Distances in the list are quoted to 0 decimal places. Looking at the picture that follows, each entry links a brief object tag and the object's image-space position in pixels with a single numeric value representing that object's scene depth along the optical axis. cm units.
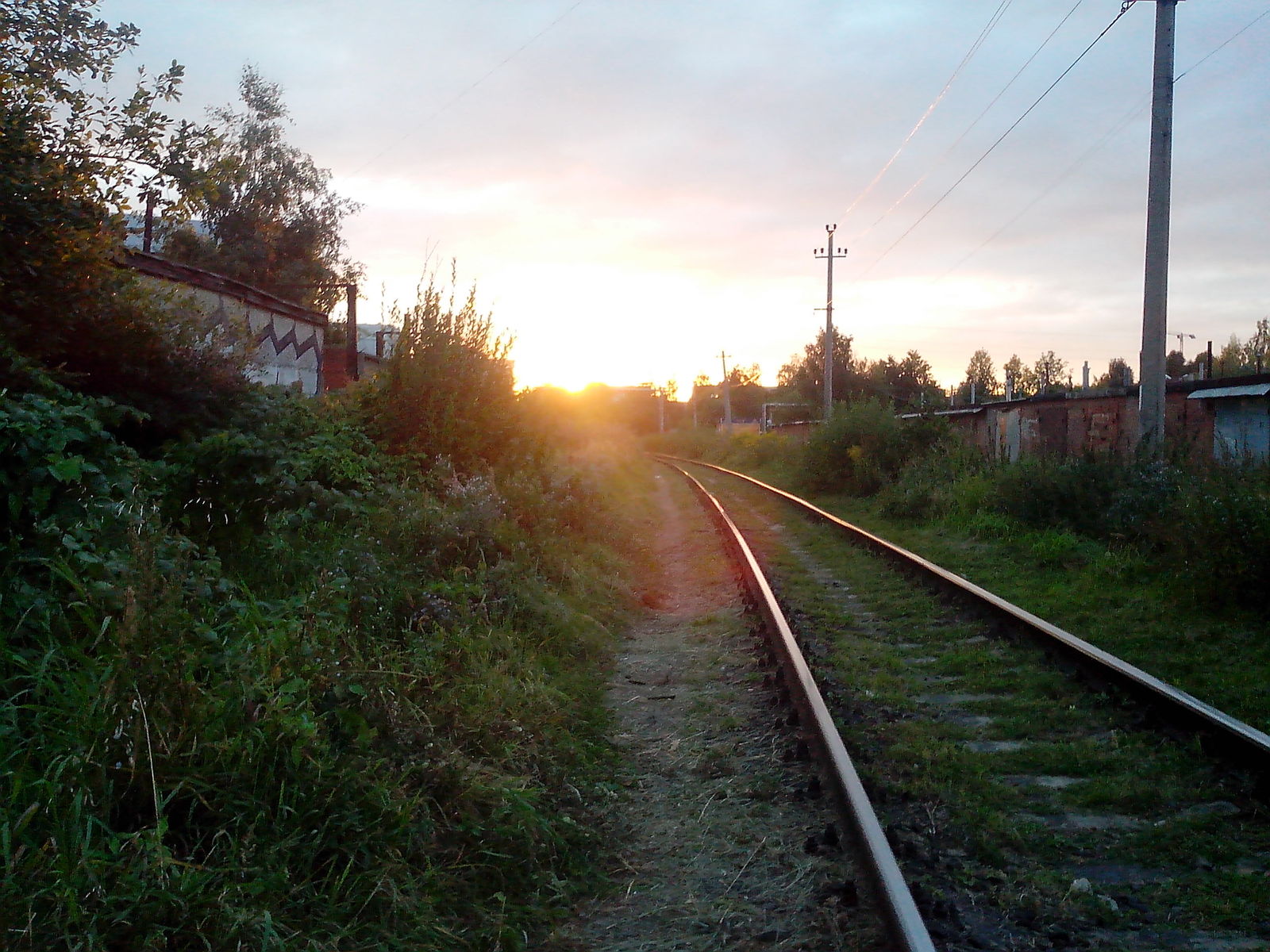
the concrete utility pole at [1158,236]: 1277
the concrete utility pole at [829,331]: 3788
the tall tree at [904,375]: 6819
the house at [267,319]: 1149
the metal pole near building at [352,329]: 1925
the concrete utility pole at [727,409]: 7260
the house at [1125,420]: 1520
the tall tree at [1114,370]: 6419
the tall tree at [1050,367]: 10381
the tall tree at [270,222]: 3281
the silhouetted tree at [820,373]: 6700
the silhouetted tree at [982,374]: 8969
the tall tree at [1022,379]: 8104
